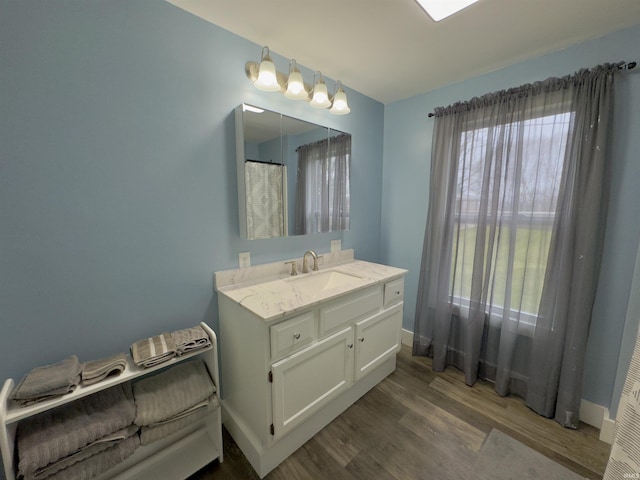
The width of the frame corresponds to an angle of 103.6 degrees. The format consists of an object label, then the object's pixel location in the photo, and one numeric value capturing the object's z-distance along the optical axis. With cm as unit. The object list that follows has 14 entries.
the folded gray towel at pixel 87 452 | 91
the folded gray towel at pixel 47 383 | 90
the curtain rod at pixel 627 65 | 136
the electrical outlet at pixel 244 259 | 168
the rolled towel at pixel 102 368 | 103
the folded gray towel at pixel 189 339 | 123
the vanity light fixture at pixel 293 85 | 144
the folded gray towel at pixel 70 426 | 90
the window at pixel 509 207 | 167
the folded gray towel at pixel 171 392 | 114
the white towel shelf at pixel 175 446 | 108
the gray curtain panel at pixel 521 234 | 152
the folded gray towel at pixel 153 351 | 113
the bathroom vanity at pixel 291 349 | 127
